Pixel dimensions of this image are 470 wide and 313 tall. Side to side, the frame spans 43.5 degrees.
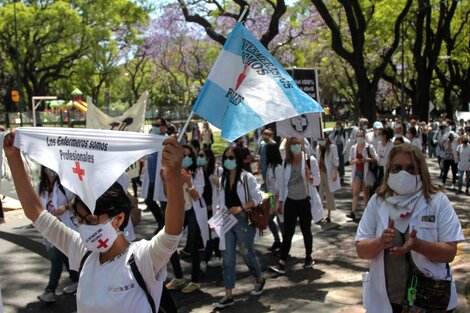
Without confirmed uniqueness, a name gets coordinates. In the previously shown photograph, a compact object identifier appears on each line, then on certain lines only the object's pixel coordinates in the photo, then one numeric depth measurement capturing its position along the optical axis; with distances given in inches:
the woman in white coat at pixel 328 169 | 439.2
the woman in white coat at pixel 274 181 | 341.7
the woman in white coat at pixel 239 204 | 265.0
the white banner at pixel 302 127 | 353.4
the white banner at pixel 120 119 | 375.9
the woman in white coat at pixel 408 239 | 132.0
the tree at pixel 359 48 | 776.3
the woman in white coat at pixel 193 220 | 282.4
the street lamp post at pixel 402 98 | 1337.4
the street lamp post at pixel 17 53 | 1290.6
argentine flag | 150.7
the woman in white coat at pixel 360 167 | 433.1
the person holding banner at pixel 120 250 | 108.1
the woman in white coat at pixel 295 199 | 309.9
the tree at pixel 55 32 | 1363.2
